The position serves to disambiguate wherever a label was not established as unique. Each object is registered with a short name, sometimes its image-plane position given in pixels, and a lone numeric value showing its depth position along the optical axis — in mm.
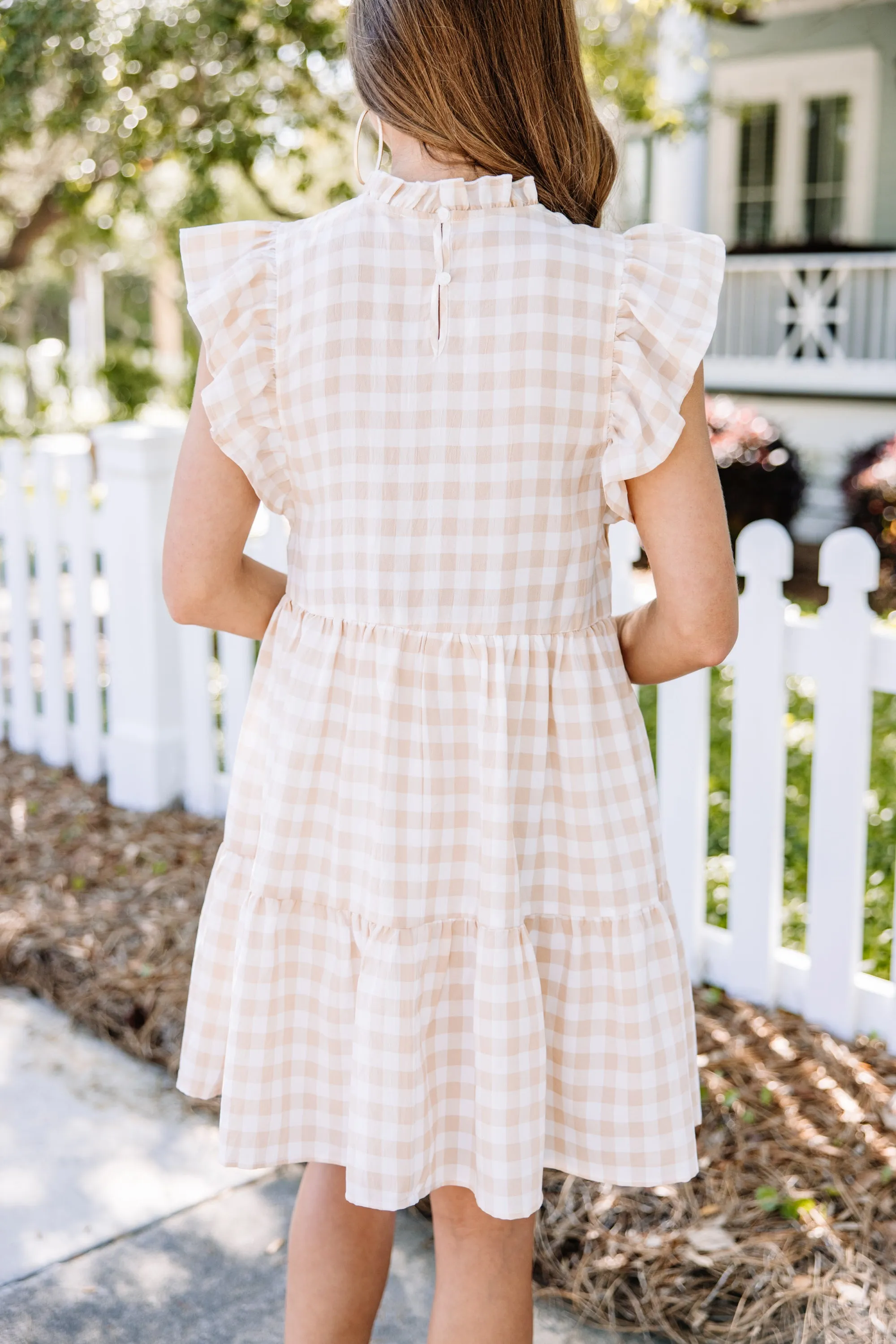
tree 4586
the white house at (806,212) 10688
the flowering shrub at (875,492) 7605
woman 1396
